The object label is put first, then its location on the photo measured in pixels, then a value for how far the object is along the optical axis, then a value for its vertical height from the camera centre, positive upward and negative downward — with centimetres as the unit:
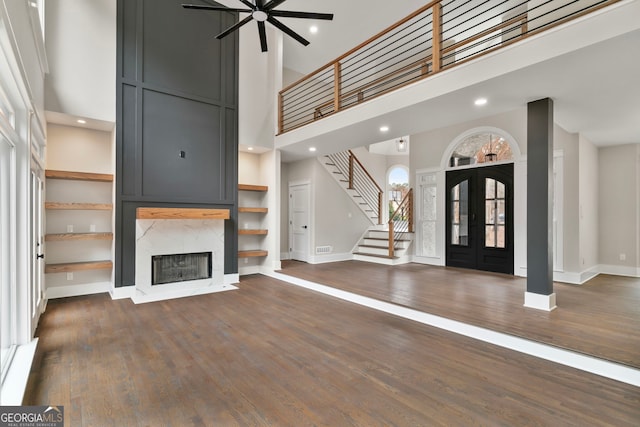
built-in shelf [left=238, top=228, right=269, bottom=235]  652 -36
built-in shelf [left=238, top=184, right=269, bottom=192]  653 +60
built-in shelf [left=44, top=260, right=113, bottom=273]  459 -80
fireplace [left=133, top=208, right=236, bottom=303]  511 -68
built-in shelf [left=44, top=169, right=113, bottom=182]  466 +62
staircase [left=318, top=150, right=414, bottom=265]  779 +5
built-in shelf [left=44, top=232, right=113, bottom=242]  457 -34
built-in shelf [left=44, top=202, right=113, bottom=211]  458 +14
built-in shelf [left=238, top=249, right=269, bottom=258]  650 -84
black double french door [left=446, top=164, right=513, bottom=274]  631 -7
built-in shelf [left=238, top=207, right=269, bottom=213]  646 +11
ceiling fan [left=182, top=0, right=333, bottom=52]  360 +245
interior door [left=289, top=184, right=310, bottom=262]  796 -18
